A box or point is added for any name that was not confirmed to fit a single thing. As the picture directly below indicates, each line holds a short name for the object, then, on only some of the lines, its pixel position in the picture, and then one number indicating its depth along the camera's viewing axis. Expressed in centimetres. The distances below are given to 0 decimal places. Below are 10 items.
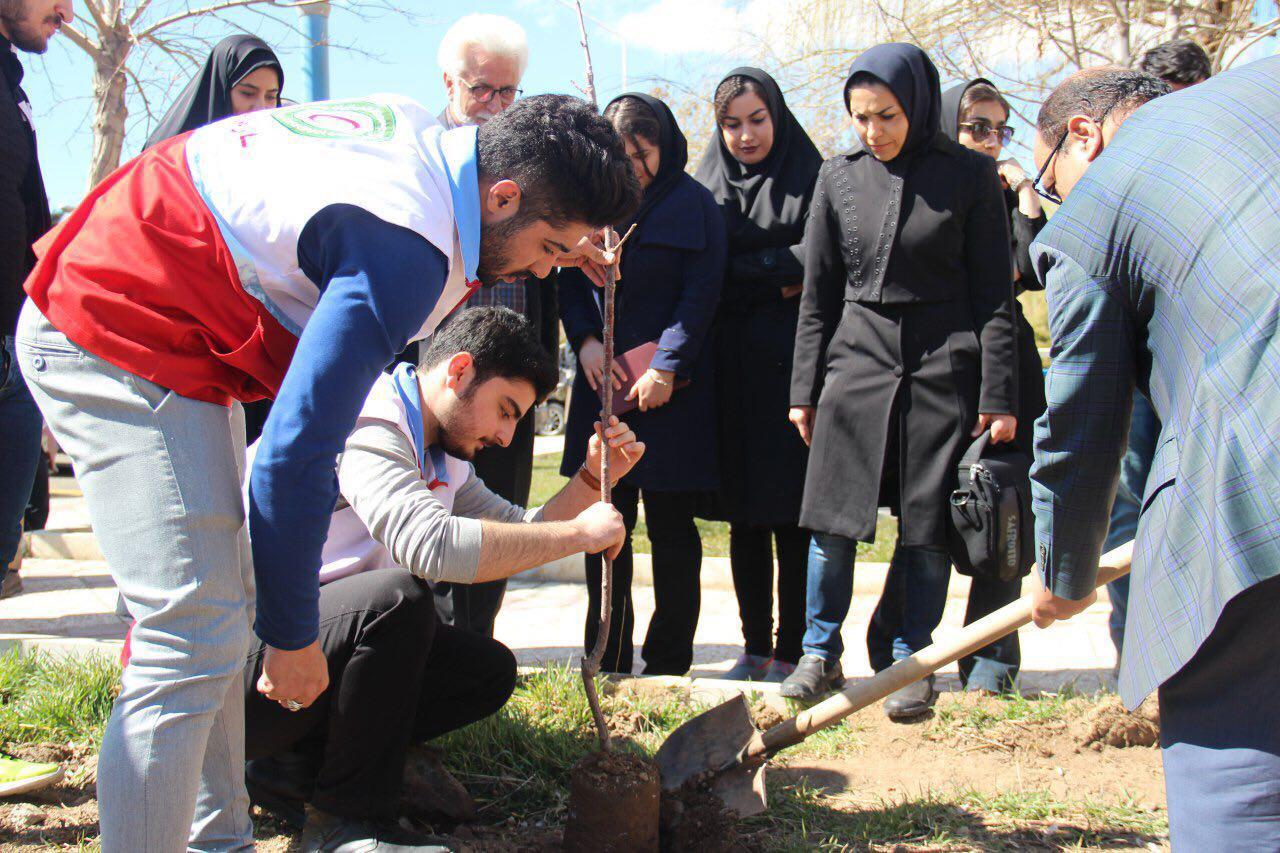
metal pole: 748
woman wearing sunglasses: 379
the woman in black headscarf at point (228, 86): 396
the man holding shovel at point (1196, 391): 167
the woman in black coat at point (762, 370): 411
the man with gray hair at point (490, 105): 381
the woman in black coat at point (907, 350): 362
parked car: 1825
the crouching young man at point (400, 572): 247
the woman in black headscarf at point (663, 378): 397
